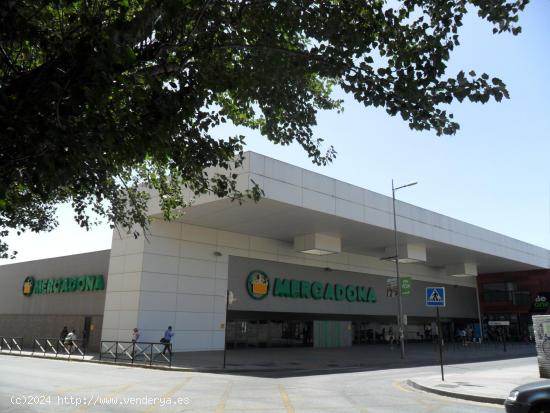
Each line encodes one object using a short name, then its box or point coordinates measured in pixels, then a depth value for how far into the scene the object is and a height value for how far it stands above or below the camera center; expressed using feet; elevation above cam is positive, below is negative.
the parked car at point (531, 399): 22.77 -3.13
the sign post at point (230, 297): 68.40 +4.15
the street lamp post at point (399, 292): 85.49 +6.66
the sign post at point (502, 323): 112.20 +2.10
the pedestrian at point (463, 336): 138.14 -1.32
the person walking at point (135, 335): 73.87 -1.52
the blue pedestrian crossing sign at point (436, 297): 50.96 +3.56
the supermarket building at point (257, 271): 81.56 +11.32
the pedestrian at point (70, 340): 80.28 -2.56
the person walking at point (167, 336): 75.25 -1.53
